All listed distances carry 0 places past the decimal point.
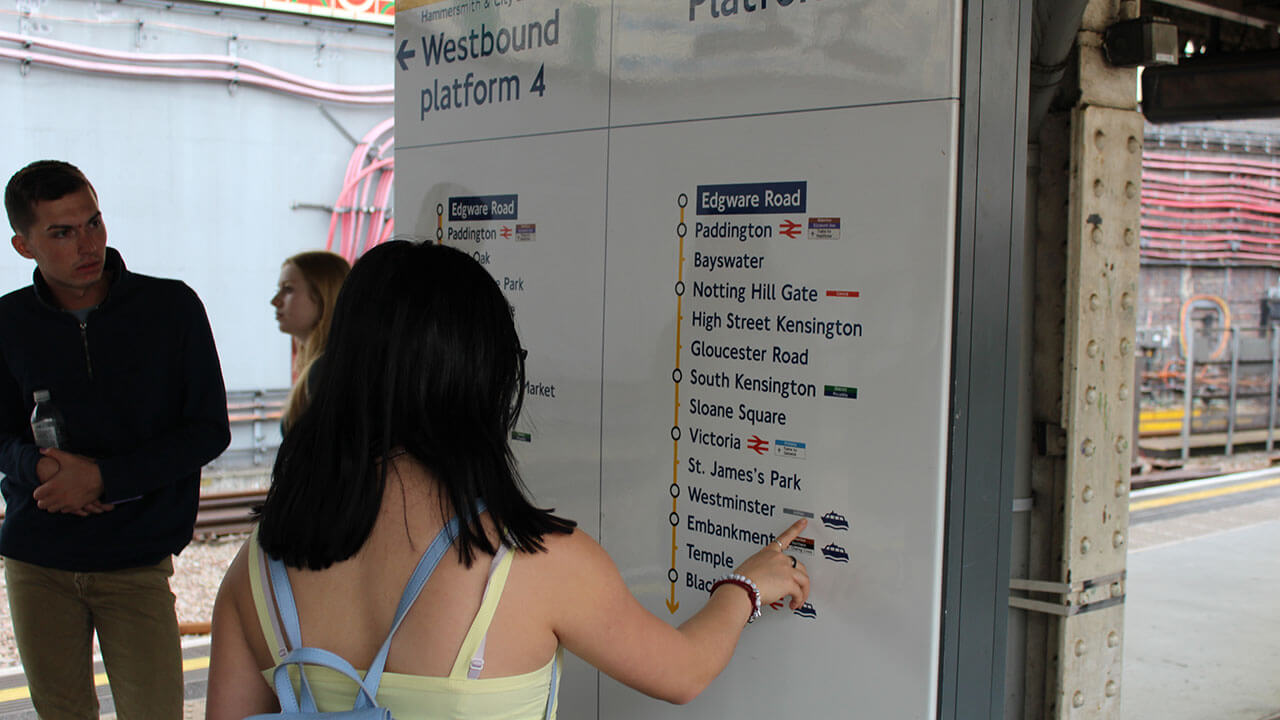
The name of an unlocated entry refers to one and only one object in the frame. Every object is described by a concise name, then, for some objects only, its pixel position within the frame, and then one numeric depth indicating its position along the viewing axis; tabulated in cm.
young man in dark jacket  267
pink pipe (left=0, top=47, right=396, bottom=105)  895
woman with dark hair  121
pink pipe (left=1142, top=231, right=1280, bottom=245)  1792
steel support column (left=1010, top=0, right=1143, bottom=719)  220
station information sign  160
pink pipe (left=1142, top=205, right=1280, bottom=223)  1798
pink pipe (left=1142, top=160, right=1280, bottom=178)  1838
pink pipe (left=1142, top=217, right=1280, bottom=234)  1792
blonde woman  372
